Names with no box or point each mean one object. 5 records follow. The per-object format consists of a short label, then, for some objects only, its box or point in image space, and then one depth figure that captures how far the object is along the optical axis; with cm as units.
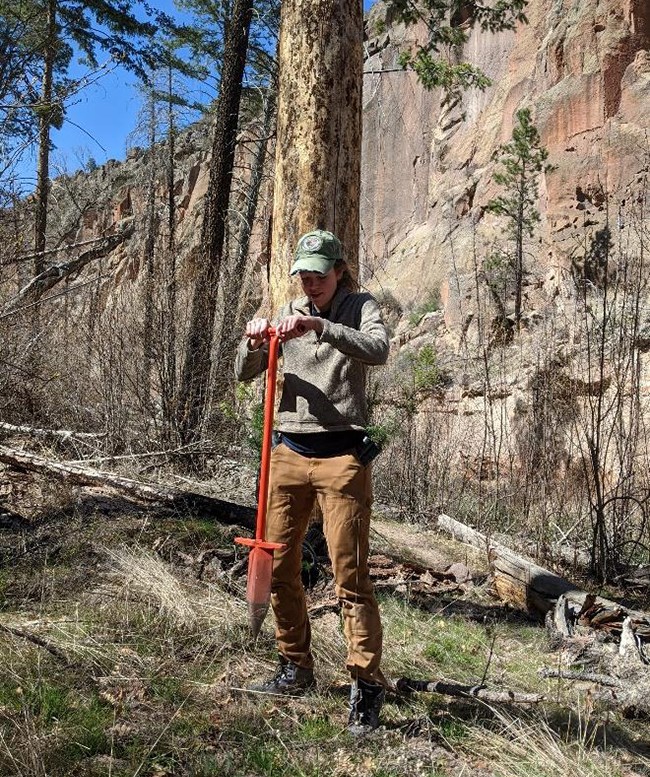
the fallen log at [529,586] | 507
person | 303
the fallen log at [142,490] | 553
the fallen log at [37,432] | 589
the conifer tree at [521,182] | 2570
